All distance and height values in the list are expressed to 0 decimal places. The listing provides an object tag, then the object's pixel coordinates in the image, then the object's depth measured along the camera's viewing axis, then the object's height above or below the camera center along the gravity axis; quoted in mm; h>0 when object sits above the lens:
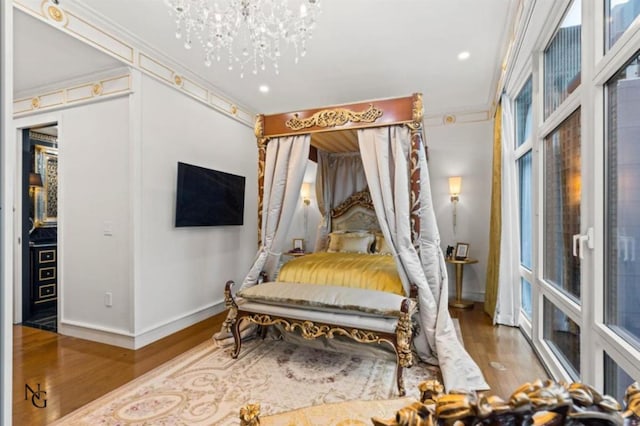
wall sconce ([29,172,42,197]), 4066 +437
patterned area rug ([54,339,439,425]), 1914 -1294
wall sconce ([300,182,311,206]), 5164 +352
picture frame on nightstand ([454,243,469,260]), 4277 -552
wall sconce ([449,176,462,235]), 4426 +386
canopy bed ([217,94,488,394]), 2303 -496
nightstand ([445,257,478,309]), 4109 -1019
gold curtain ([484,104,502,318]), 3590 -148
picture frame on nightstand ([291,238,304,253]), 5061 -542
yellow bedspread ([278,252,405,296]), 2816 -597
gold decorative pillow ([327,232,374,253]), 4227 -428
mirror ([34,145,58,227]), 4242 +365
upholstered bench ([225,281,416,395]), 2215 -816
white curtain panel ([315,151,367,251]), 4738 +486
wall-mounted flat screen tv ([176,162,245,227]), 3379 +201
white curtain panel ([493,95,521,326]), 3453 -456
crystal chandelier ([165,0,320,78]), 2117 +1618
